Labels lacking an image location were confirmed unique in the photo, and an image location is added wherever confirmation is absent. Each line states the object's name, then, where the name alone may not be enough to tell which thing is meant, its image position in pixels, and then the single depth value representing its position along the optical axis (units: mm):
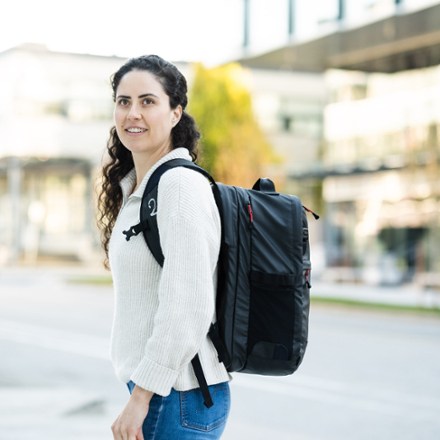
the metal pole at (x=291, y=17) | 28219
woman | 2234
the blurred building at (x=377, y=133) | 25625
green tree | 28297
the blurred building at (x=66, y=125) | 42344
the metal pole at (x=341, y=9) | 26438
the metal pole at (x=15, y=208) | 45688
